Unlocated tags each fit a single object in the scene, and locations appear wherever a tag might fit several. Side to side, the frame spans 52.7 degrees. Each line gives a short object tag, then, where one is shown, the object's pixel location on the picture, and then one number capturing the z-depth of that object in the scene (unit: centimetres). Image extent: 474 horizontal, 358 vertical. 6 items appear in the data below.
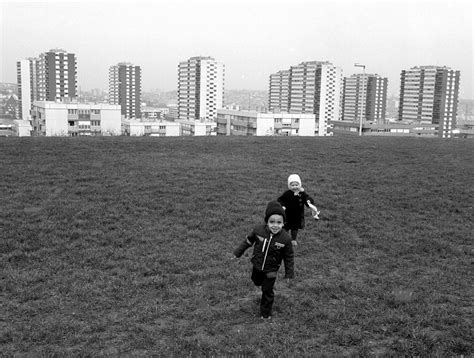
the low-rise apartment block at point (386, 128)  8169
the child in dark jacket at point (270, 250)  609
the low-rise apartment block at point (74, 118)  6066
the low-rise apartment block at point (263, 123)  6938
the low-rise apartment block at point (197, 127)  7841
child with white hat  819
